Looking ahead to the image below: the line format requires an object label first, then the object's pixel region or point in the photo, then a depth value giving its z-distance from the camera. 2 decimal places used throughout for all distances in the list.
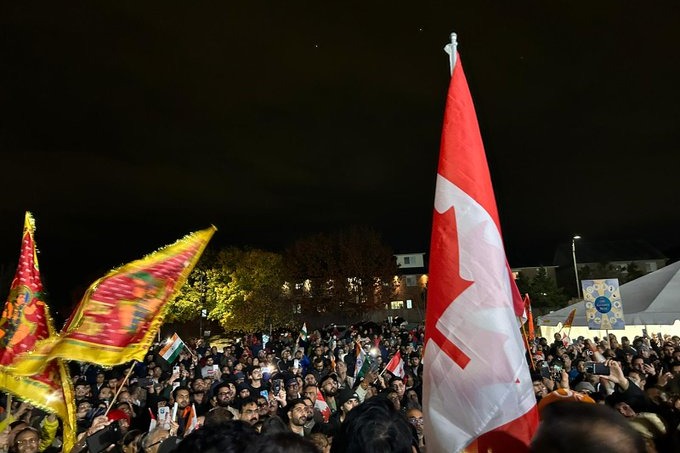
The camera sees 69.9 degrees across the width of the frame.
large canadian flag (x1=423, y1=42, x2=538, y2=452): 3.41
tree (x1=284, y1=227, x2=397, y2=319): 50.78
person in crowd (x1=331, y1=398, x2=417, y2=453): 2.85
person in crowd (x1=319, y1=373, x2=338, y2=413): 9.20
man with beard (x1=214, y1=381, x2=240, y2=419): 7.78
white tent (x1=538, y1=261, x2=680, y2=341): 17.86
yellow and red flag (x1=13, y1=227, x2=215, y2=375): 4.43
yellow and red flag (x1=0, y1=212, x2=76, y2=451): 4.46
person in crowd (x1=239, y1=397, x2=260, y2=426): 6.55
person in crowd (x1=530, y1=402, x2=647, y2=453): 1.94
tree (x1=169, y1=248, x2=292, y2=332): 47.97
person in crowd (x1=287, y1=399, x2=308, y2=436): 6.31
